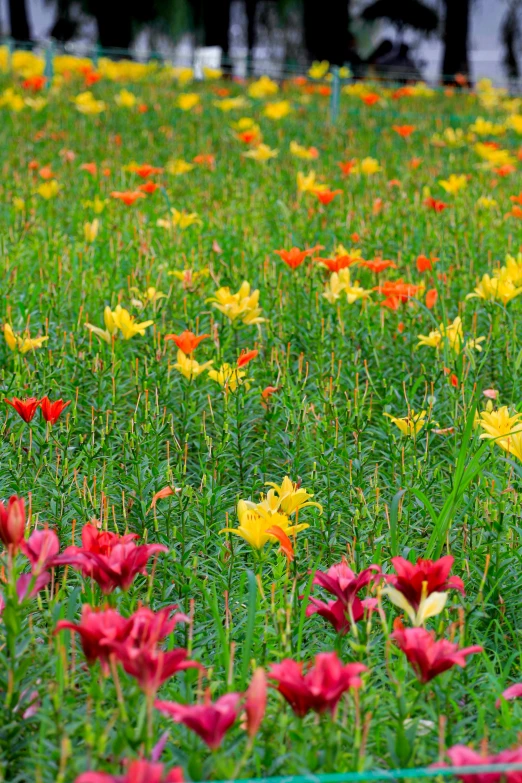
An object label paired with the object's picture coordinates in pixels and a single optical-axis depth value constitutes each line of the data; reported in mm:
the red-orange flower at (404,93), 19837
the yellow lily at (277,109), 14992
